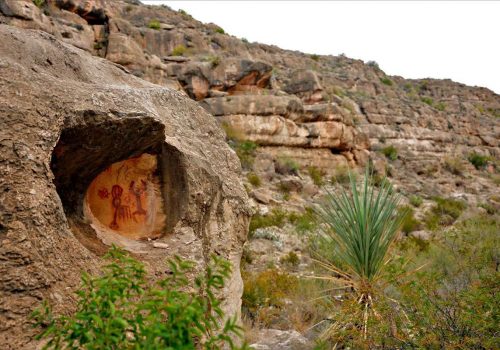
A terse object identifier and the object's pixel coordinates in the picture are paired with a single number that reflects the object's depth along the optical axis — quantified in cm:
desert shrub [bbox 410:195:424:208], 1709
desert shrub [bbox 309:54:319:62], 4209
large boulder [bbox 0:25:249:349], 264
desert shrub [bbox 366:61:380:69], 4516
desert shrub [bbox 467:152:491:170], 2723
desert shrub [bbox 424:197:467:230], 1483
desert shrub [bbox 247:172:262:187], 1472
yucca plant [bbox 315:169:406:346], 523
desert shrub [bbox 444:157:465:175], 2492
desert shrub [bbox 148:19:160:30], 2464
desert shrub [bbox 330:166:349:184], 1823
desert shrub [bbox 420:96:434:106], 3793
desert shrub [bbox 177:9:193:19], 3243
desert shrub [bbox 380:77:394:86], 4172
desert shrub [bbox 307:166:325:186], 1731
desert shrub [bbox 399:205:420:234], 1371
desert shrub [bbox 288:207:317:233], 1161
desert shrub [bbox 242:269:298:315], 696
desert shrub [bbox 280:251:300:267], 959
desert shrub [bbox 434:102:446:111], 3600
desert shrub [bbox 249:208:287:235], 1169
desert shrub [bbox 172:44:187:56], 2227
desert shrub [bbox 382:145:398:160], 2376
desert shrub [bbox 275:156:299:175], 1677
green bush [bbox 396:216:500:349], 374
